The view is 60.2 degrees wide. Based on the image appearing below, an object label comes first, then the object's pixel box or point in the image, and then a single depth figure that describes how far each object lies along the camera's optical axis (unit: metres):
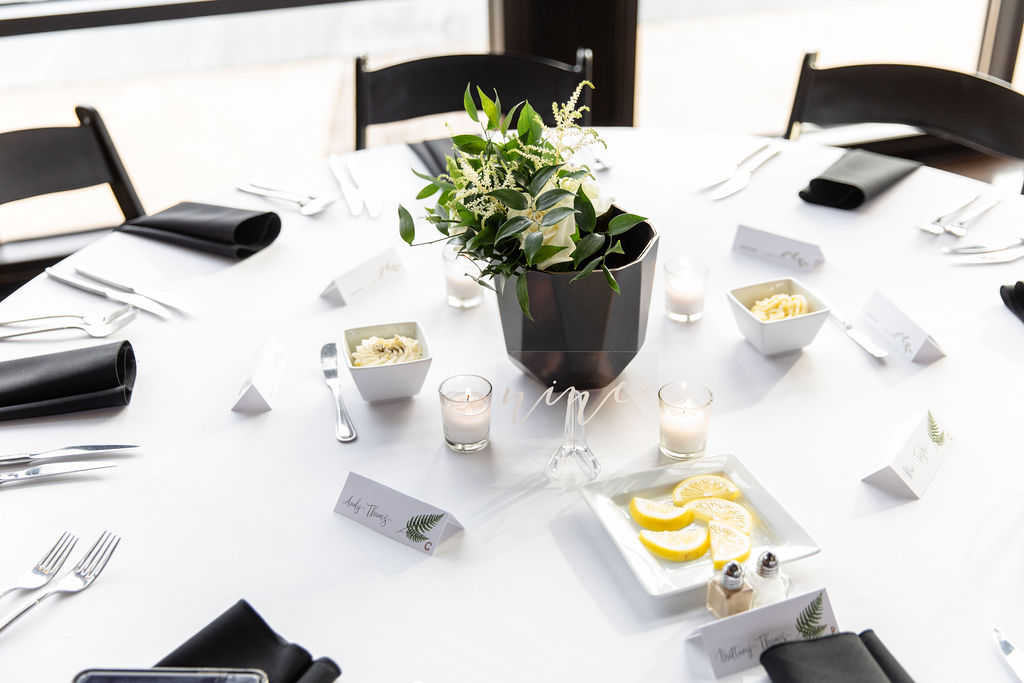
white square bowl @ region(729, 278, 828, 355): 1.21
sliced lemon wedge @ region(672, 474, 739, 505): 0.98
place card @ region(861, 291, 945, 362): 1.21
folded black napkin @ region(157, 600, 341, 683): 0.80
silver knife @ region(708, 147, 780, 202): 1.71
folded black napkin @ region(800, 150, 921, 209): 1.62
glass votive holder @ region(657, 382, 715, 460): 1.04
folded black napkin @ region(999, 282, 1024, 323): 1.30
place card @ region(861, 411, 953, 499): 0.99
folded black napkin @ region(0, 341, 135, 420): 1.16
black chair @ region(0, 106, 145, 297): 1.74
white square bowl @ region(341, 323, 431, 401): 1.14
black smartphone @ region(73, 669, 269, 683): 0.68
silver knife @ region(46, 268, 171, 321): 1.40
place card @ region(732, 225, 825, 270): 1.45
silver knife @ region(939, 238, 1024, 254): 1.48
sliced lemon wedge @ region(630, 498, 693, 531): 0.93
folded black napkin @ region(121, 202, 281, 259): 1.53
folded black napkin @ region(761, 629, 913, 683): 0.76
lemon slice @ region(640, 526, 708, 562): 0.90
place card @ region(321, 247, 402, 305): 1.40
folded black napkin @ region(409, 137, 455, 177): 1.80
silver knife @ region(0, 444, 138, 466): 1.09
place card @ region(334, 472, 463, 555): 0.94
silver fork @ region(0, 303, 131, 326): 1.35
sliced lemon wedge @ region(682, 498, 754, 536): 0.94
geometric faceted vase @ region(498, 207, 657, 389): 1.10
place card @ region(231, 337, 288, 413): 1.16
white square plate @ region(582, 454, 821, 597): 0.88
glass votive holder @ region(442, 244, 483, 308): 1.38
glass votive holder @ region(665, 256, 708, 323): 1.33
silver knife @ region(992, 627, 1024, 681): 0.79
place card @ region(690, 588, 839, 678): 0.79
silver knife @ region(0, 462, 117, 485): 1.06
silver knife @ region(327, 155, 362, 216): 1.70
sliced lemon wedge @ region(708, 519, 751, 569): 0.89
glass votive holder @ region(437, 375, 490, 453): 1.06
